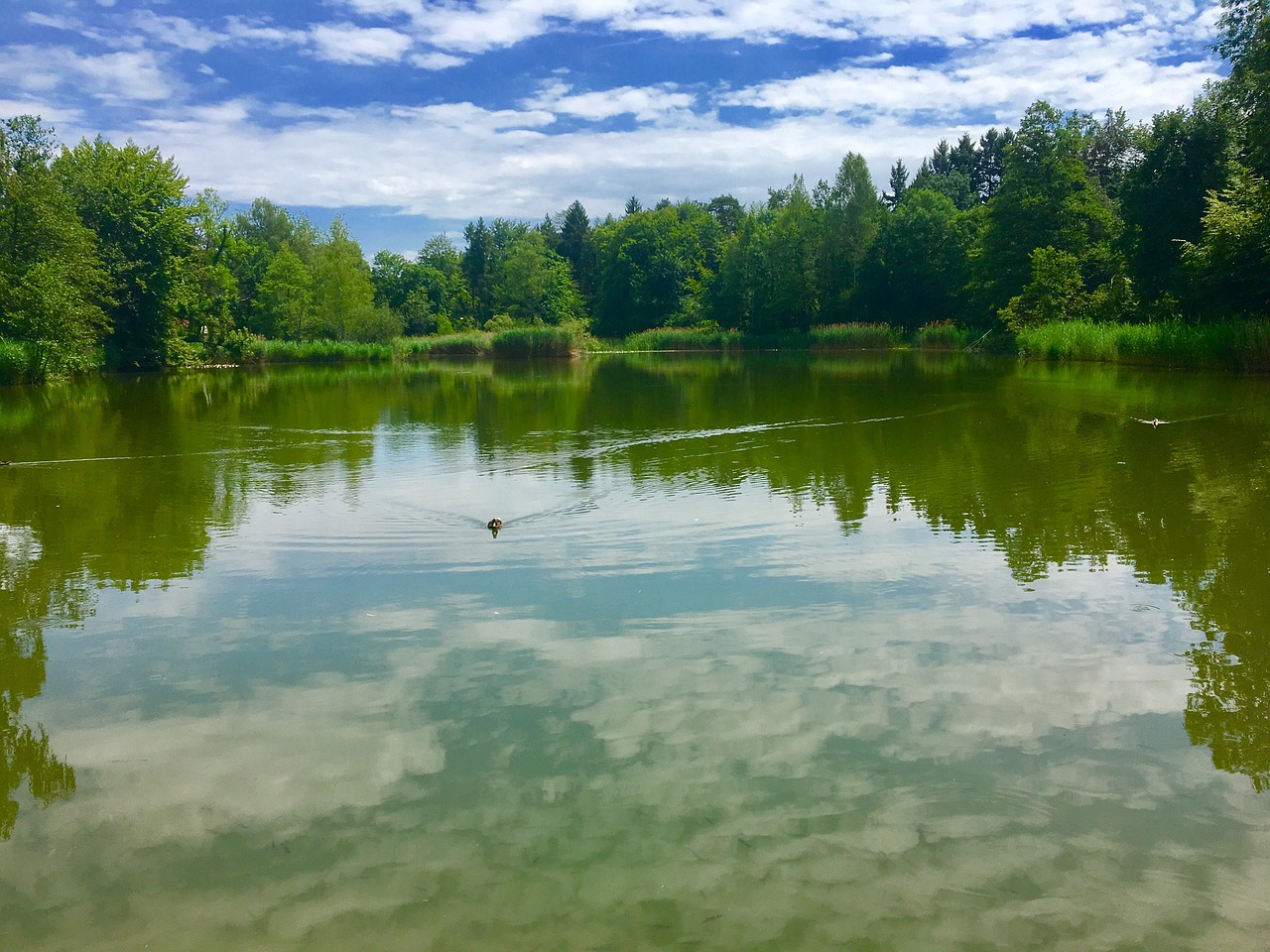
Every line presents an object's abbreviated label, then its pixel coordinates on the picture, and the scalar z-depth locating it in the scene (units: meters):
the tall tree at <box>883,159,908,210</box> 91.75
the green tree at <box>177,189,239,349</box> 48.04
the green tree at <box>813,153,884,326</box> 66.38
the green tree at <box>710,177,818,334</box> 68.69
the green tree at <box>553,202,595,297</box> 100.19
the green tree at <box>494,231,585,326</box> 79.50
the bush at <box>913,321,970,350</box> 51.38
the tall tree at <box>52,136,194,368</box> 42.88
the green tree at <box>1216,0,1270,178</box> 25.95
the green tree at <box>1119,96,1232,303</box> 32.88
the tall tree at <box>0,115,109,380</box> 32.66
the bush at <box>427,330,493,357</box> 61.53
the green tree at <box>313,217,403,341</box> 64.12
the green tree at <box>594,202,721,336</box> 85.00
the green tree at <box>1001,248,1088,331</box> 40.78
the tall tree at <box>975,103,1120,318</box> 46.56
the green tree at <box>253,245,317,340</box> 63.78
